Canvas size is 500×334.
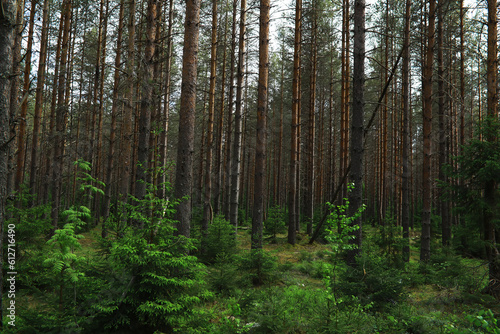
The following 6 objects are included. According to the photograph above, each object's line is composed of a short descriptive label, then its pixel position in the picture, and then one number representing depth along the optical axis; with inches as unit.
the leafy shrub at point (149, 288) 148.4
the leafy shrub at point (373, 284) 211.3
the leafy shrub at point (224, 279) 255.9
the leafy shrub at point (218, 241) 349.1
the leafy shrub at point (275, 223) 532.1
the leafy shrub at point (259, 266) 291.0
